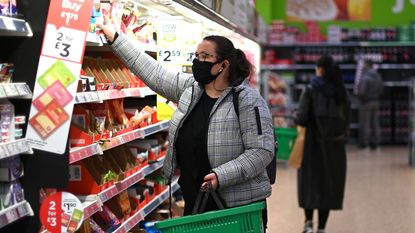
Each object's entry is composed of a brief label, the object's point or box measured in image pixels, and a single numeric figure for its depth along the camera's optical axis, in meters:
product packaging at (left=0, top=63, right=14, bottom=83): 3.09
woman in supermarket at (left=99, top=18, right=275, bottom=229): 3.80
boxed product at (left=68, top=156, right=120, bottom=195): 4.27
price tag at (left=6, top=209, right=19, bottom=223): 2.97
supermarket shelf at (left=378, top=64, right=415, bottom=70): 17.35
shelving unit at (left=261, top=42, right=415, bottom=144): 17.30
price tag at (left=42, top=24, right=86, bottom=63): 2.94
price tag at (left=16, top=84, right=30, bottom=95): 3.00
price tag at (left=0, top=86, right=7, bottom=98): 2.89
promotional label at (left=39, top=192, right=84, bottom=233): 2.99
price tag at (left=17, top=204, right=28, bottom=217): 3.07
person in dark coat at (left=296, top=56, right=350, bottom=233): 7.44
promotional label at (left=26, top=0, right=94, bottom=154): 2.91
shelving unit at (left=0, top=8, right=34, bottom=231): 2.92
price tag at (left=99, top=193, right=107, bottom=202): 4.27
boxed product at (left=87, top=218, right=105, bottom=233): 4.40
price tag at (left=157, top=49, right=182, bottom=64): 4.93
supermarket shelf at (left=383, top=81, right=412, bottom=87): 17.38
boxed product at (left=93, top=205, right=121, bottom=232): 4.67
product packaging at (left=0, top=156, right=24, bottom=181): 3.14
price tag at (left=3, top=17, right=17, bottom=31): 2.85
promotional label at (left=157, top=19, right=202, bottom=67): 4.94
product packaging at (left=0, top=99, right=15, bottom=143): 3.08
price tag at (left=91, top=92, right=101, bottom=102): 3.98
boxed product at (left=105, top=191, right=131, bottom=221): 4.95
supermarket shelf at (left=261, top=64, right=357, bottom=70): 17.38
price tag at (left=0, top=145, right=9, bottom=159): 2.90
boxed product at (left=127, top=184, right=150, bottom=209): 5.39
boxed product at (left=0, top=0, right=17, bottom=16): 3.04
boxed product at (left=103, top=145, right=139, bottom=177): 4.96
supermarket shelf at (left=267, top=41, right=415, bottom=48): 17.34
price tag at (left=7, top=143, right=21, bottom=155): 2.94
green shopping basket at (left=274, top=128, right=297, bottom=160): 10.43
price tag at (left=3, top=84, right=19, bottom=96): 2.92
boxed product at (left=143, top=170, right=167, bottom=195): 6.00
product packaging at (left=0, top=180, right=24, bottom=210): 3.13
